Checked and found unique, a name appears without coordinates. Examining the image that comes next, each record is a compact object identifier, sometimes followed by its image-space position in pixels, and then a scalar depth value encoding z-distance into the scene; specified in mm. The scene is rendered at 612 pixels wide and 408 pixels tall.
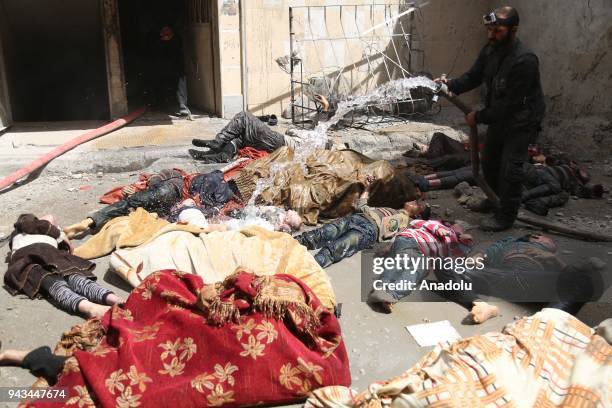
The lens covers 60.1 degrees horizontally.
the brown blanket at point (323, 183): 4773
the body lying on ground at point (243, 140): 6215
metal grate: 7863
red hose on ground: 5473
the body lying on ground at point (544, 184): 5098
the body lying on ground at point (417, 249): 3344
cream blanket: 3318
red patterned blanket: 2352
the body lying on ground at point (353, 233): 3967
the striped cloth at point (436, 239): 3582
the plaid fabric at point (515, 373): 1914
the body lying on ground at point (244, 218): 4184
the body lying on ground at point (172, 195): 4555
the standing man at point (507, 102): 4180
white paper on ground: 3035
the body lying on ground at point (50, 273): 3217
